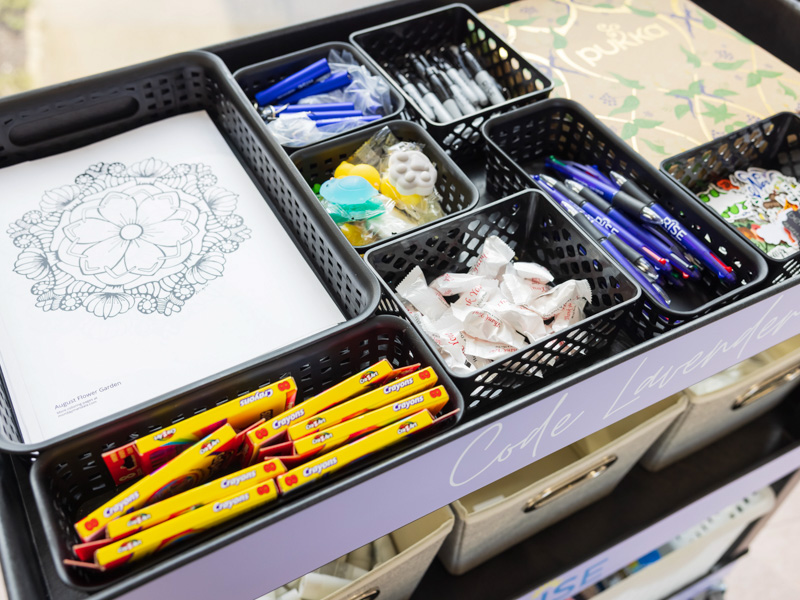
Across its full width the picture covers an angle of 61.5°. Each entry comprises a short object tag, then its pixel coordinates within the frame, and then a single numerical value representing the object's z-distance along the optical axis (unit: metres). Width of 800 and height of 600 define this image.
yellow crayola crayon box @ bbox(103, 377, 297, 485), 0.60
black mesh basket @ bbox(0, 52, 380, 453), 0.80
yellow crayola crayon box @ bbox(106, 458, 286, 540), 0.55
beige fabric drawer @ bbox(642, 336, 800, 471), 1.10
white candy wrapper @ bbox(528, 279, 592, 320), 0.79
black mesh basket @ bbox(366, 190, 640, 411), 0.72
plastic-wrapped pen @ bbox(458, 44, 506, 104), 1.05
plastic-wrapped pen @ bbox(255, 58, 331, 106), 0.99
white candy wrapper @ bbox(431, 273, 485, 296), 0.81
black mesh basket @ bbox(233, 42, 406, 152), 0.98
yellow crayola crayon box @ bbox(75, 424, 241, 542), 0.56
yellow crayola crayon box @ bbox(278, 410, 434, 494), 0.59
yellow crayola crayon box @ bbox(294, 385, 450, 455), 0.61
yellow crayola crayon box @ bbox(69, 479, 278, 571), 0.54
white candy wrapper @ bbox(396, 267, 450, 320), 0.80
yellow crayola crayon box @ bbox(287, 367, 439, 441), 0.63
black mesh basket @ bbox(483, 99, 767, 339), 0.80
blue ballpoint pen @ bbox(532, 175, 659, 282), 0.84
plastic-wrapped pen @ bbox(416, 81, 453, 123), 0.99
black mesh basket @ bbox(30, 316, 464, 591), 0.56
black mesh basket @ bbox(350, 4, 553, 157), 0.97
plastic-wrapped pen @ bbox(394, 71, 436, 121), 1.00
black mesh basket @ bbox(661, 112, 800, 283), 0.95
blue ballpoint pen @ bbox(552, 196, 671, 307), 0.83
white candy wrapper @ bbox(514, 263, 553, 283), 0.82
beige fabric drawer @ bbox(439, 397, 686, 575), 0.96
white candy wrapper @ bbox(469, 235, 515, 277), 0.83
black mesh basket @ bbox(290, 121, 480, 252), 0.88
